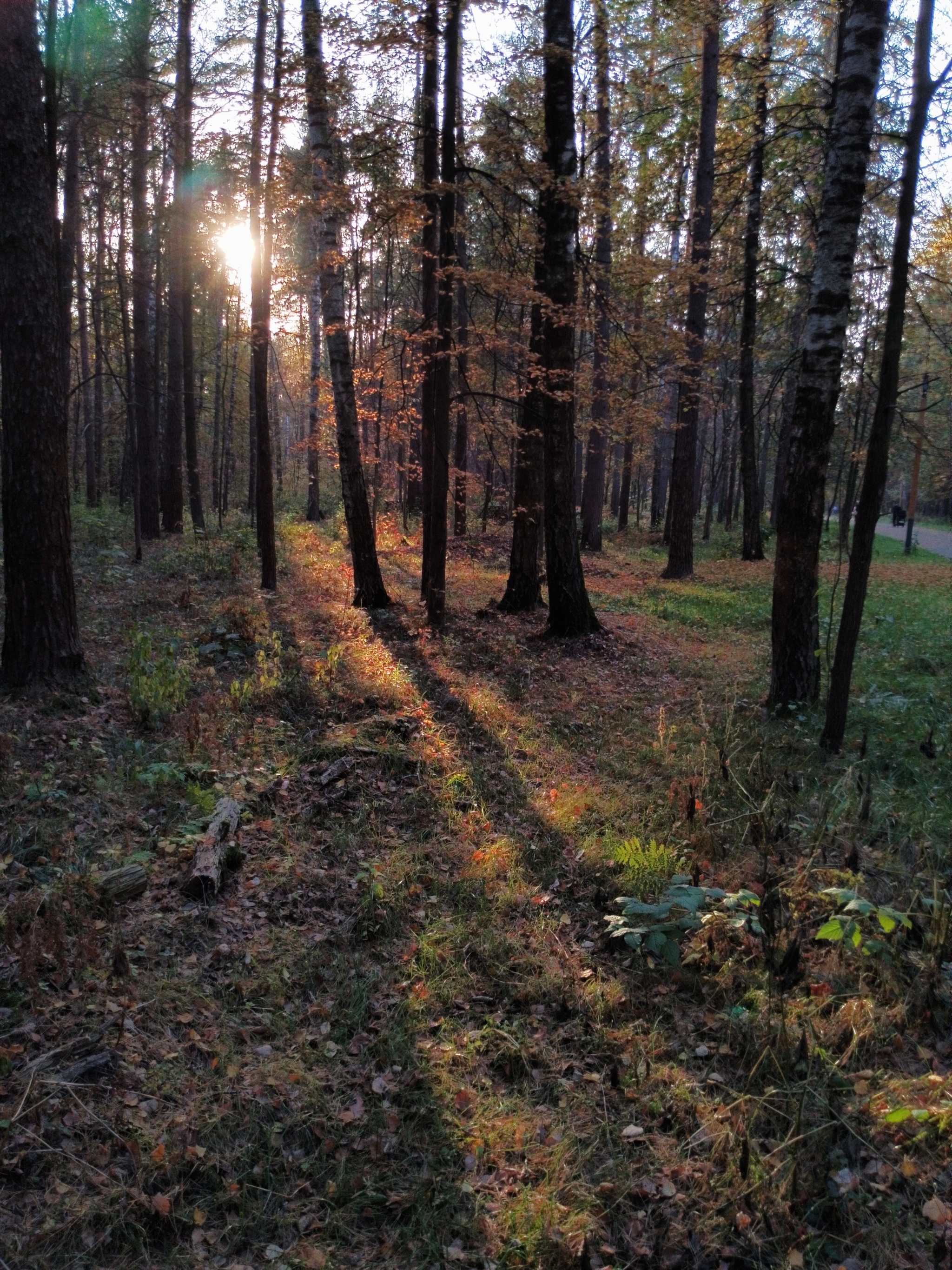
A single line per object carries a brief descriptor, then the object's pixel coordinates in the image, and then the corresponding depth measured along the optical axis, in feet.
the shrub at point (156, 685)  21.76
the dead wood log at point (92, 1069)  10.43
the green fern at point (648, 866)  15.69
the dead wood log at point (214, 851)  14.84
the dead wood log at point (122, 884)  14.17
